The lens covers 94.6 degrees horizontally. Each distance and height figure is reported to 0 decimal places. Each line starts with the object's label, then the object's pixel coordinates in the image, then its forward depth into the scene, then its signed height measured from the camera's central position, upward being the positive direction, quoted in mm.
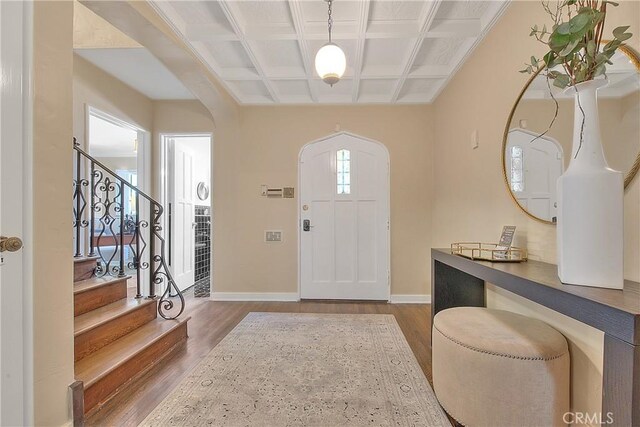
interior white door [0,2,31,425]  1161 +14
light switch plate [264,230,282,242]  3848 -288
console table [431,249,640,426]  790 -320
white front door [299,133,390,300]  3807 -68
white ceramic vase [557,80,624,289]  1058 +12
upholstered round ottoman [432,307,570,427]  1254 -711
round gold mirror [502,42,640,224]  1237 +408
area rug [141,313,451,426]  1573 -1084
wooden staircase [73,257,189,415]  1710 -892
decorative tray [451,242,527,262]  1785 -260
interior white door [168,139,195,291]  4047 -12
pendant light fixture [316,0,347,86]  2125 +1108
